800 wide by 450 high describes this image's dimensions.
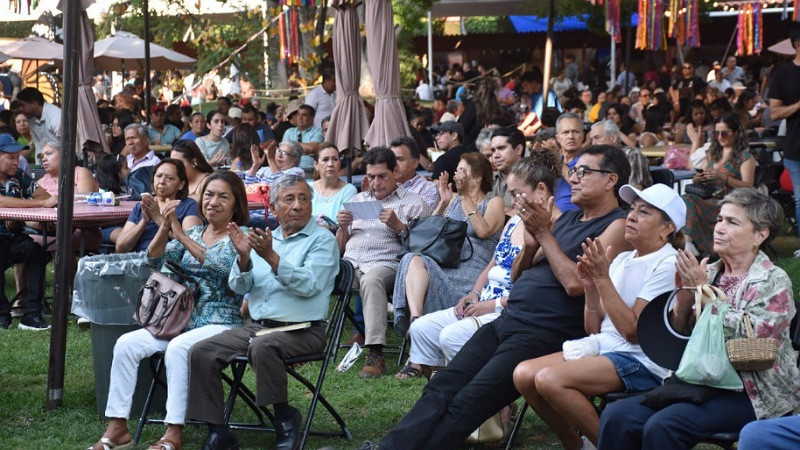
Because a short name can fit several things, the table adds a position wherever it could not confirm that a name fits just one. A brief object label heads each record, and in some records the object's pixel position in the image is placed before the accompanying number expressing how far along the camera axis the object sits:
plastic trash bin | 6.02
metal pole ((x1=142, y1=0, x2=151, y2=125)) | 17.34
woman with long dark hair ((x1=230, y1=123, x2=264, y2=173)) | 11.59
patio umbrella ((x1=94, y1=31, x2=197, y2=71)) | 21.52
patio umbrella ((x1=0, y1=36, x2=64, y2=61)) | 21.38
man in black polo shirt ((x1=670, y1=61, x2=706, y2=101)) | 19.61
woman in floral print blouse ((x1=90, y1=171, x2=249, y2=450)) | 5.45
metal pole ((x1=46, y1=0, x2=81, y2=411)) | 6.16
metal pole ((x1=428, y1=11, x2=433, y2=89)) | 27.43
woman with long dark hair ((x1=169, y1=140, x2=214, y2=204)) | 8.38
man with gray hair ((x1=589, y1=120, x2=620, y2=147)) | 8.73
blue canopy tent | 34.59
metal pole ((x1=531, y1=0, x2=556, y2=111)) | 16.66
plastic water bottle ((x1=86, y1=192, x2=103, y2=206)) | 8.31
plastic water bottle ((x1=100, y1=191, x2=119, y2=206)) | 8.30
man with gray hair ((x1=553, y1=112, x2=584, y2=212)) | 8.46
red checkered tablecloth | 7.91
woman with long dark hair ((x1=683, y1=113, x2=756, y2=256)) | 9.57
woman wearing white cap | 4.54
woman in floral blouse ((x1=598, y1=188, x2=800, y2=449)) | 4.10
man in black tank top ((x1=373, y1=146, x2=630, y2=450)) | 4.88
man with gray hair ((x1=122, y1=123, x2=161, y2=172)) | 9.92
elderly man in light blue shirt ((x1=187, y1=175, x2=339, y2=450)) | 5.35
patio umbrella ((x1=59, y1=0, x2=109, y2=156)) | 10.88
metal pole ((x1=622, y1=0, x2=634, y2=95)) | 20.11
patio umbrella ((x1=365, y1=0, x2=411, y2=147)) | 10.30
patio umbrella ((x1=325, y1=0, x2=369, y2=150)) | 10.73
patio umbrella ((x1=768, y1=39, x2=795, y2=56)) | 16.30
